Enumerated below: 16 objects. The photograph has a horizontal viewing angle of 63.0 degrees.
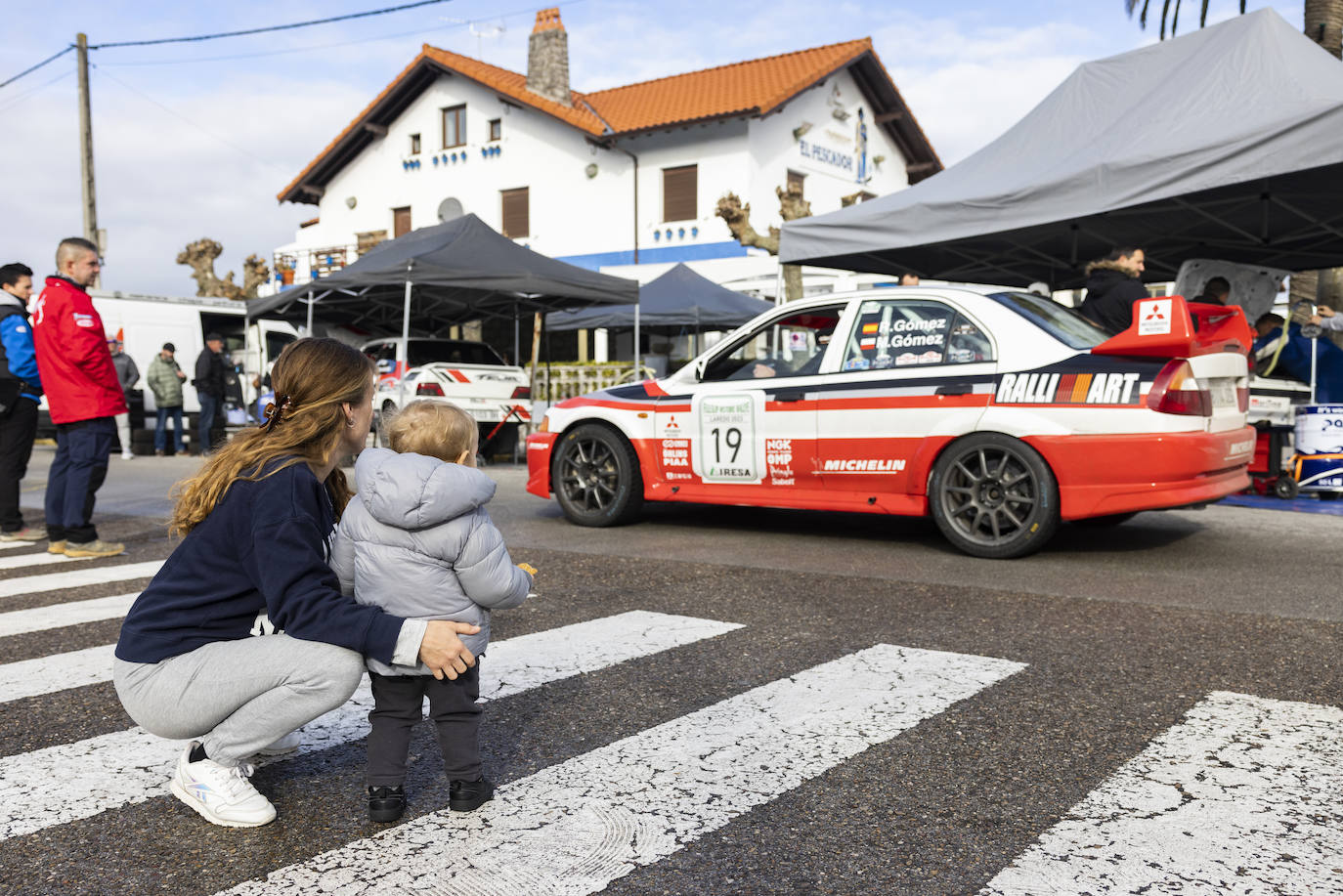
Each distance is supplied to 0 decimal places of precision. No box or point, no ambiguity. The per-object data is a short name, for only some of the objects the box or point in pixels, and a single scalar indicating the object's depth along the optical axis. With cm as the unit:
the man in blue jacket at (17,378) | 688
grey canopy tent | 791
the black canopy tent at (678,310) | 1914
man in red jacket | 628
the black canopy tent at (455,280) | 1362
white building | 2831
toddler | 245
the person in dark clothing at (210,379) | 1648
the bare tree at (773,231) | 1841
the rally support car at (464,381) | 1359
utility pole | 2627
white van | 1788
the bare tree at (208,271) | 2628
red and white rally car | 580
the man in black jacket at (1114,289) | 750
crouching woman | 242
